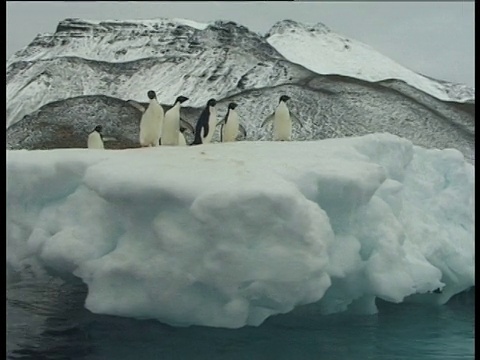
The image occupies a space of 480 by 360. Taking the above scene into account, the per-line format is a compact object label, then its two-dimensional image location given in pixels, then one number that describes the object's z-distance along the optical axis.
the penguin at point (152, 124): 8.86
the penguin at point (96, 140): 10.30
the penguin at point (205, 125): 9.13
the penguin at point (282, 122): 9.77
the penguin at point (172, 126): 8.91
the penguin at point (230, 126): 9.39
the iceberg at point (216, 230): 4.93
